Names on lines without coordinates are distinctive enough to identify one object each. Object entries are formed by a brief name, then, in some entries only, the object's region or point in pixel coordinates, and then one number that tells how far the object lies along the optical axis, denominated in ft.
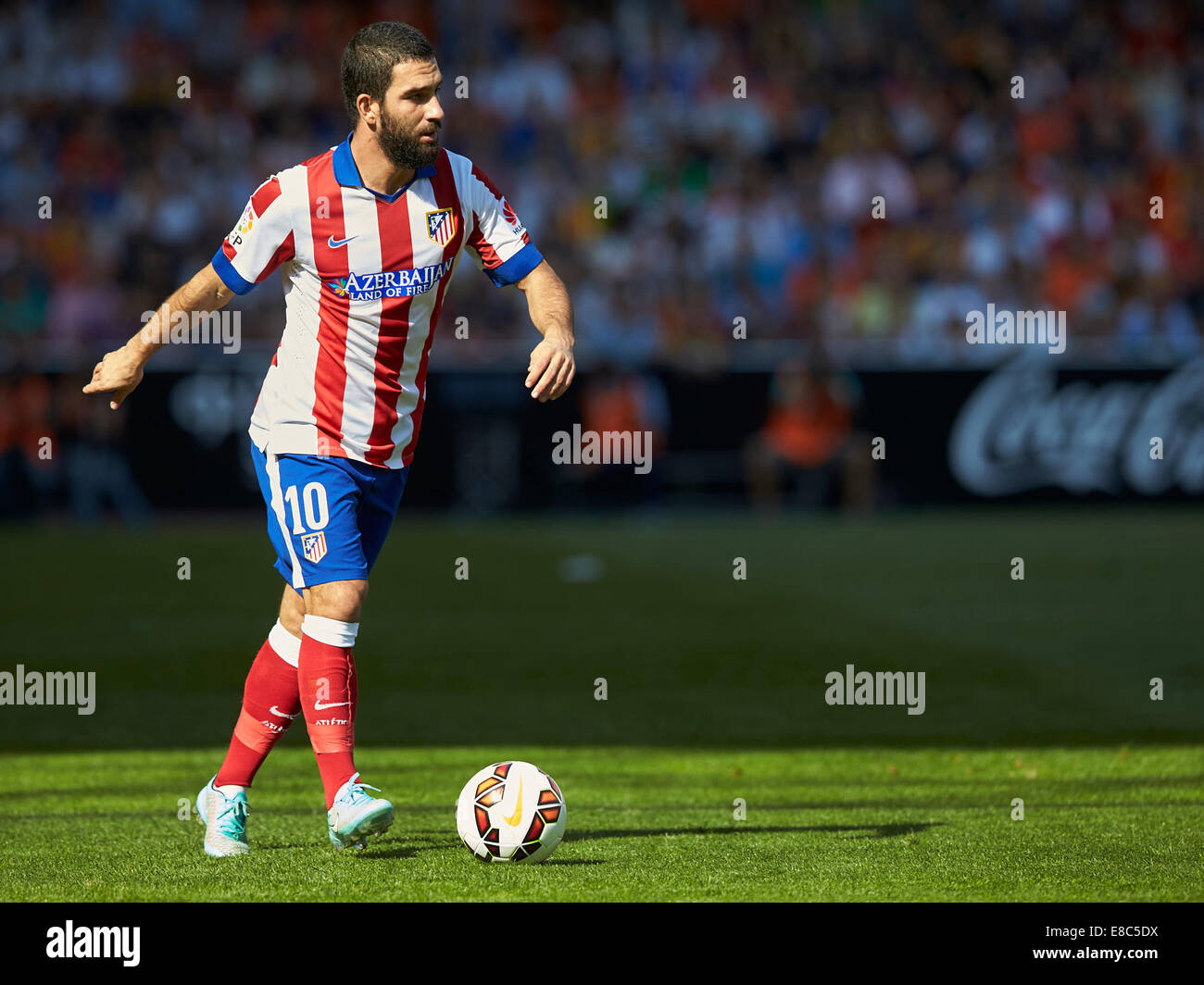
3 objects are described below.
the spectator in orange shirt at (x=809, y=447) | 118.93
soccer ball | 31.40
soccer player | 31.58
